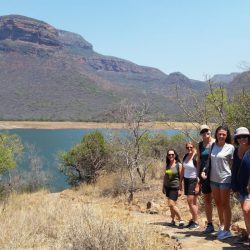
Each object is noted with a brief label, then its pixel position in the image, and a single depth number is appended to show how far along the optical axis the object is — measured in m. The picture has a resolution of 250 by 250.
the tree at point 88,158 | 25.91
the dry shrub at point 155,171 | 22.22
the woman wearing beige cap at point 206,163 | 6.82
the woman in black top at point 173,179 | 8.15
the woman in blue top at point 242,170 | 5.59
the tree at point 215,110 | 13.26
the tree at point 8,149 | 21.06
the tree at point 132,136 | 18.61
